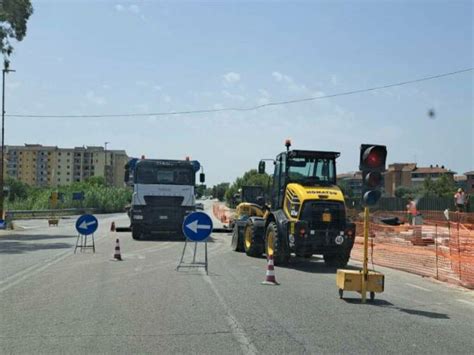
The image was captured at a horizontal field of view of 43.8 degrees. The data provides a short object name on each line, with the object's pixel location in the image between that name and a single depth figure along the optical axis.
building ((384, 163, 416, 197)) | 165.62
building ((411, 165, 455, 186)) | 170.88
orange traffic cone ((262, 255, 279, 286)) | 11.86
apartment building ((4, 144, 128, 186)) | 176.25
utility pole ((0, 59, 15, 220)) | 36.91
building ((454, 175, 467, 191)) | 142.38
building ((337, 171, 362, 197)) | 119.25
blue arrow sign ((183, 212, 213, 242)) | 13.99
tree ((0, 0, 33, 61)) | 27.98
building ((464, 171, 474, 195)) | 139.48
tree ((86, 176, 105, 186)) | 132.20
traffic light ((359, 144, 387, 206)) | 10.00
